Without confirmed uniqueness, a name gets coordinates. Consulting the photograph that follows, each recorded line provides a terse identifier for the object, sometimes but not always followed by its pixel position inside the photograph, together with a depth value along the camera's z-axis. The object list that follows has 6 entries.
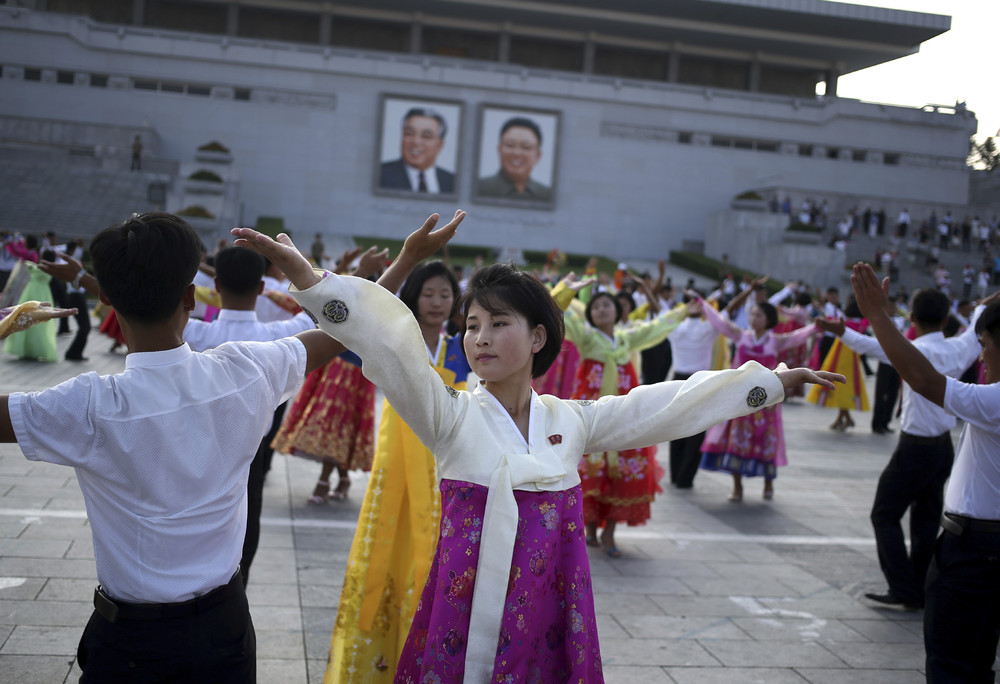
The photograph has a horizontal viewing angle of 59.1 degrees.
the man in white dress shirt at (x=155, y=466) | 1.89
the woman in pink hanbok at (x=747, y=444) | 7.24
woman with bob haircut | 2.14
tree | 49.41
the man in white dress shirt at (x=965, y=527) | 3.14
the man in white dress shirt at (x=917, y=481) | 4.88
